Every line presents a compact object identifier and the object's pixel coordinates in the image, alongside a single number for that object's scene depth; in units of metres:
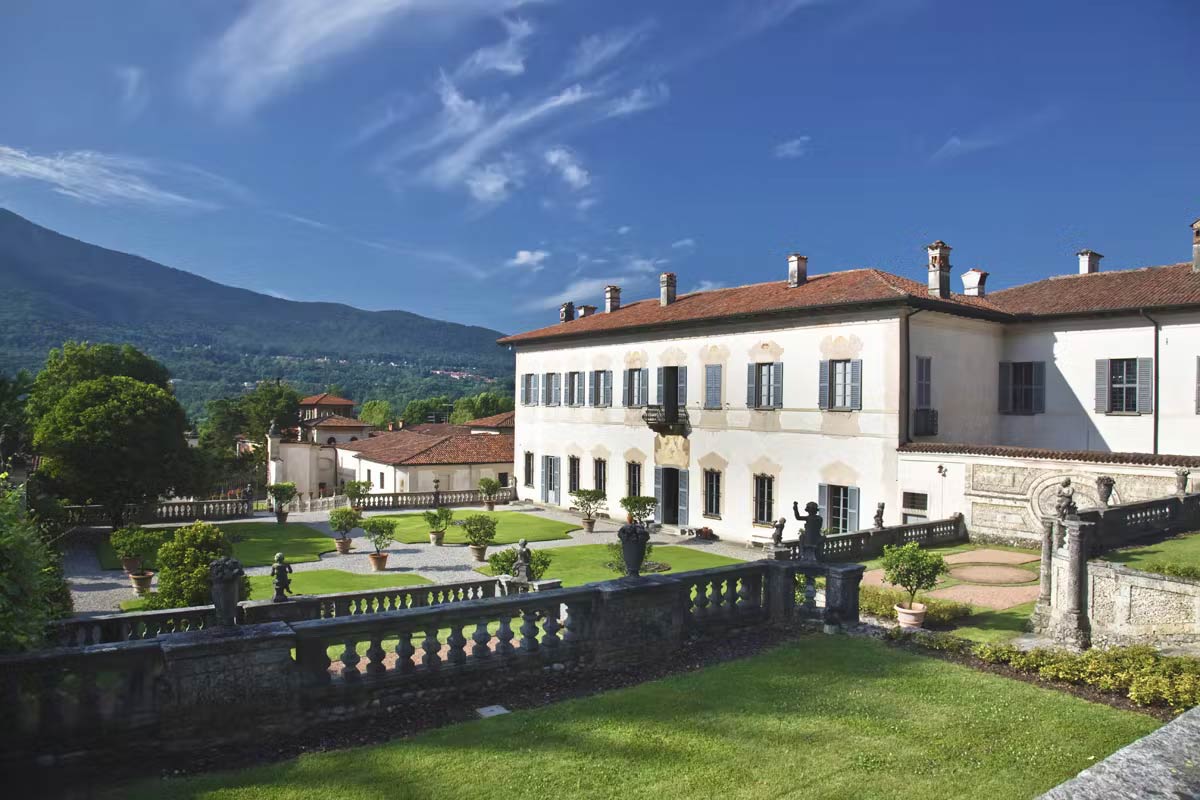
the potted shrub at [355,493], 35.91
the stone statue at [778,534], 19.55
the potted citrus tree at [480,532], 24.08
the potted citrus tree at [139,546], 19.83
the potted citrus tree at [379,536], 22.73
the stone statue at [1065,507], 13.40
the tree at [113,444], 26.52
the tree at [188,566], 13.27
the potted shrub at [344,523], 25.44
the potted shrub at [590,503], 30.19
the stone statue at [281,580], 13.11
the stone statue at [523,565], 15.36
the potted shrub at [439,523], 27.17
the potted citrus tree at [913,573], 13.70
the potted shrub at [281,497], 32.12
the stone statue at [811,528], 12.50
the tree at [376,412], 112.47
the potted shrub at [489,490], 37.41
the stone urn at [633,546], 8.85
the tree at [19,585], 6.01
